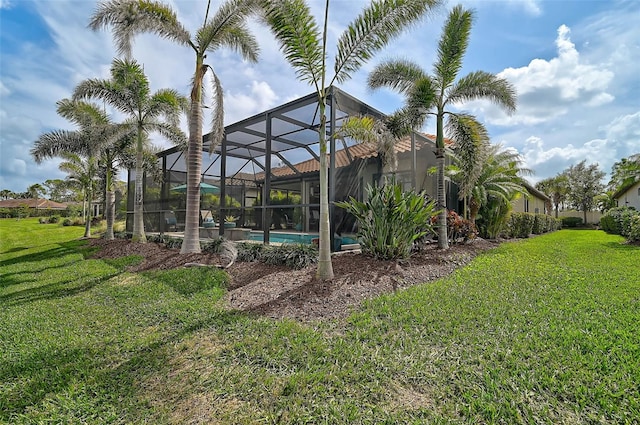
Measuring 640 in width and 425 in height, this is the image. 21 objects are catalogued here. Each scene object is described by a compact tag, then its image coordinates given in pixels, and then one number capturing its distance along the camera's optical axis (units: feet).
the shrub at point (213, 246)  27.68
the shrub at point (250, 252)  24.38
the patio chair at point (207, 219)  42.55
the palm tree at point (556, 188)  102.63
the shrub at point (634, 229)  33.65
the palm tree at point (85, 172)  57.41
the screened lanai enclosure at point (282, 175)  26.12
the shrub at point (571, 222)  94.38
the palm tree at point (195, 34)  24.89
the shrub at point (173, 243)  33.47
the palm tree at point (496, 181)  36.99
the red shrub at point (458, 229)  31.32
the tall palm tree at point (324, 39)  16.37
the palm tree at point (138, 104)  33.55
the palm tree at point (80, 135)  38.63
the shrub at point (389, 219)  20.56
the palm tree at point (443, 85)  25.27
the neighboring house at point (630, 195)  69.58
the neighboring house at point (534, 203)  71.39
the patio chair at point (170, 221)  42.83
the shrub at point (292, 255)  20.86
